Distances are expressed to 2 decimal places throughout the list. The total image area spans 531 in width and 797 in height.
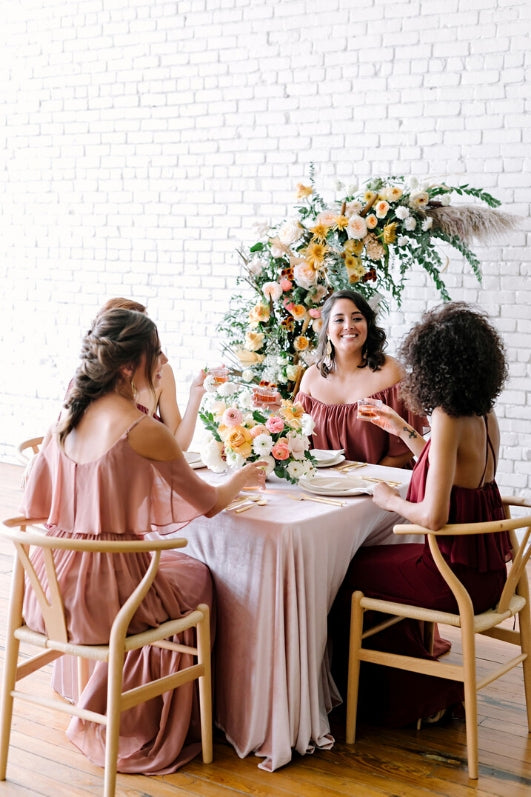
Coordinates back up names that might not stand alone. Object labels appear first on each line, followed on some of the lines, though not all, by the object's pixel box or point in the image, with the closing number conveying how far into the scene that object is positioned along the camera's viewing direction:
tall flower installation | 4.47
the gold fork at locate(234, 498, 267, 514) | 2.84
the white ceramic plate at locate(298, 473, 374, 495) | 3.04
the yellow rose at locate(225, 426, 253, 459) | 2.94
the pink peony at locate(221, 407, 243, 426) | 2.97
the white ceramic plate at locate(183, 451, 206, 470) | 3.41
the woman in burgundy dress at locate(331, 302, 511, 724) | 2.71
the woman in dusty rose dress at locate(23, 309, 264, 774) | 2.52
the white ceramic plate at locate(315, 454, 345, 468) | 3.47
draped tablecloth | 2.72
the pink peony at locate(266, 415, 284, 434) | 2.97
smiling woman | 3.98
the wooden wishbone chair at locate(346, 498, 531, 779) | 2.68
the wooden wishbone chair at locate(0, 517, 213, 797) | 2.39
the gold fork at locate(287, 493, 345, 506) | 2.95
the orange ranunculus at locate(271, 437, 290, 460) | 2.99
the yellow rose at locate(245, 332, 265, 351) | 4.57
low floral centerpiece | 2.96
